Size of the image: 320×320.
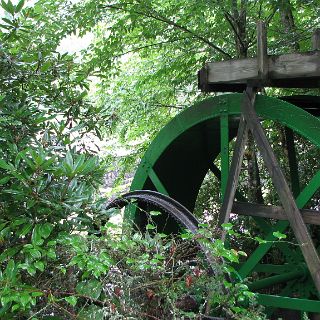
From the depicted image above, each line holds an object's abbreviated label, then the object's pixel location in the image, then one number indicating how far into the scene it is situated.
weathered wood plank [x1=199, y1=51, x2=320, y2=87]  4.19
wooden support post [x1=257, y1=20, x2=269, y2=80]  4.38
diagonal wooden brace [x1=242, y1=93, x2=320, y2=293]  3.93
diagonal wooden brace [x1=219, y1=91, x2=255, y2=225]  4.52
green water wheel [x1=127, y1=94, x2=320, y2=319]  4.35
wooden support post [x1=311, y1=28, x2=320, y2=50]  4.59
